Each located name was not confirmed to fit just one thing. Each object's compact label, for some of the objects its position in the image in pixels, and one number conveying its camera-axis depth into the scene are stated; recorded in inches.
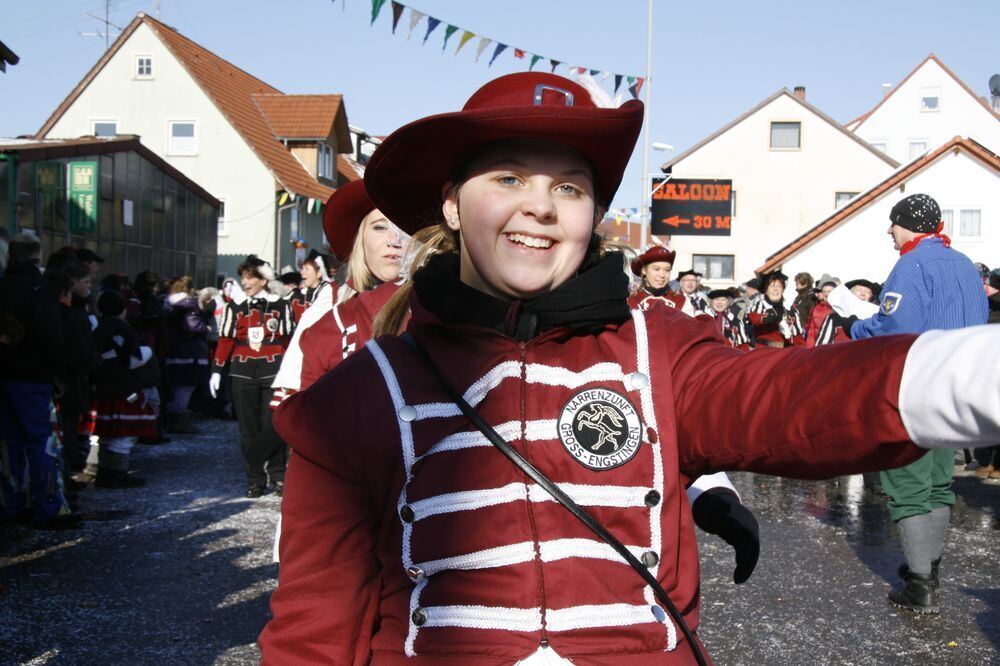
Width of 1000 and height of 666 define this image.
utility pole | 916.0
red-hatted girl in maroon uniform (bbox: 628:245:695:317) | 384.8
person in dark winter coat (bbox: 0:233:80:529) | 291.9
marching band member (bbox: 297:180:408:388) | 177.6
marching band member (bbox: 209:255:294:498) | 384.8
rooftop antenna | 1464.1
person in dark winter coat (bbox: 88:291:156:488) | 377.7
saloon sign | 923.4
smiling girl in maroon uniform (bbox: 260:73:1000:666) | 73.1
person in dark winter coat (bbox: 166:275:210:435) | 527.8
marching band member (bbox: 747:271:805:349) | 537.6
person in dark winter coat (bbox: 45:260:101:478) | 307.0
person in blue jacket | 234.8
